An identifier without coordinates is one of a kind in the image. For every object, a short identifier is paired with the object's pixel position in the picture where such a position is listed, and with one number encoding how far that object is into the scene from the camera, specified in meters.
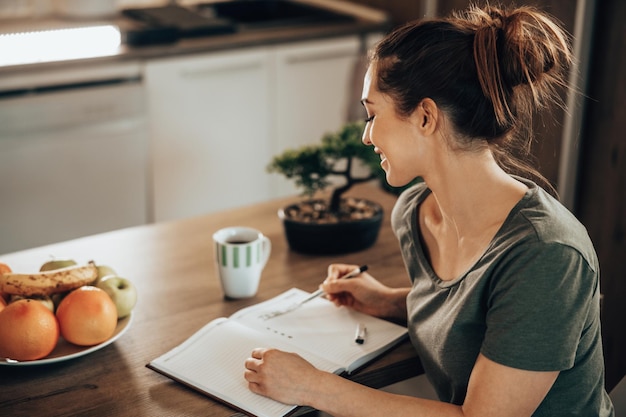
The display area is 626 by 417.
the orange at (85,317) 1.35
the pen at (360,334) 1.43
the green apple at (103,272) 1.48
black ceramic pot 1.78
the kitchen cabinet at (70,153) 2.99
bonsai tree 1.83
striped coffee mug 1.58
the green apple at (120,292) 1.45
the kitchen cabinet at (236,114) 3.32
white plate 1.32
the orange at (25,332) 1.30
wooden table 1.26
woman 1.20
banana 1.40
